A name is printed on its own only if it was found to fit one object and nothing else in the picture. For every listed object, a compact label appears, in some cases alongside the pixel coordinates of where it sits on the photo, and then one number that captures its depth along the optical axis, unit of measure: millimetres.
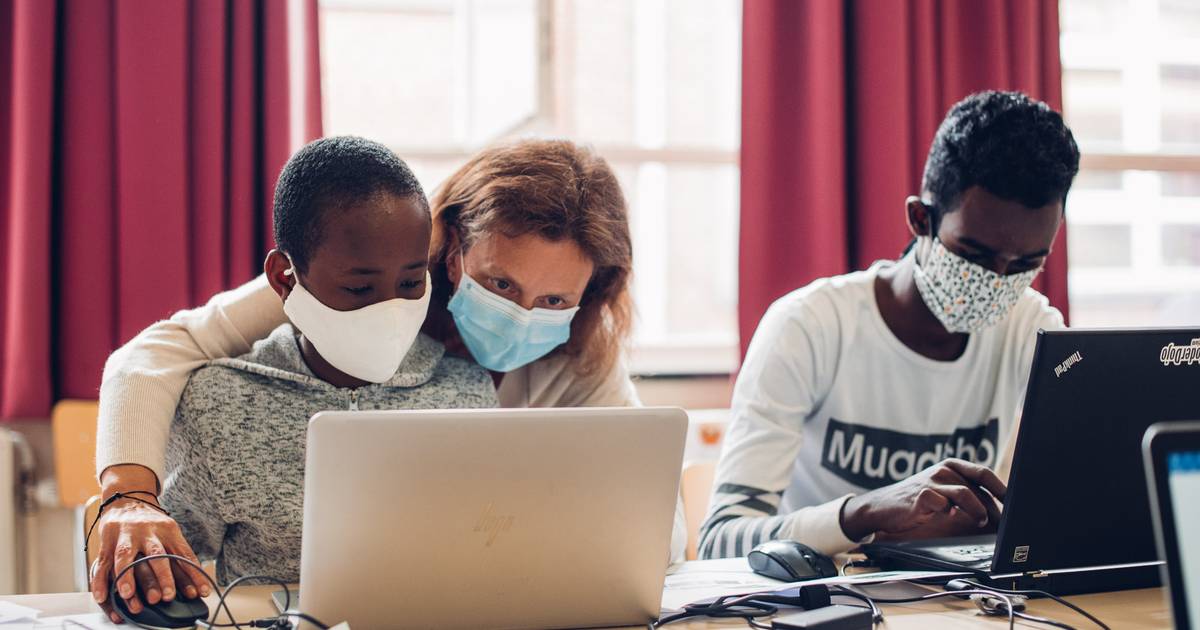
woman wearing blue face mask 1362
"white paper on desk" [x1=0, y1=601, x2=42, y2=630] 1002
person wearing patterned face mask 1489
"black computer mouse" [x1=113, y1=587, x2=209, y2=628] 958
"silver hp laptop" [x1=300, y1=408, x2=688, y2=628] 857
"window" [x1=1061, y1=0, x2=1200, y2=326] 3492
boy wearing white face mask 1188
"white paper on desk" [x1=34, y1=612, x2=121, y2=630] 987
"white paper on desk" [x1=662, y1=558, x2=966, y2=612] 1139
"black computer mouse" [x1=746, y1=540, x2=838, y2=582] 1189
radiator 2289
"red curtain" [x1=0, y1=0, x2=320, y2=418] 2281
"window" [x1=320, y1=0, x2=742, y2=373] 2758
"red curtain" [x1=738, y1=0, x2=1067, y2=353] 2705
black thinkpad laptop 1026
